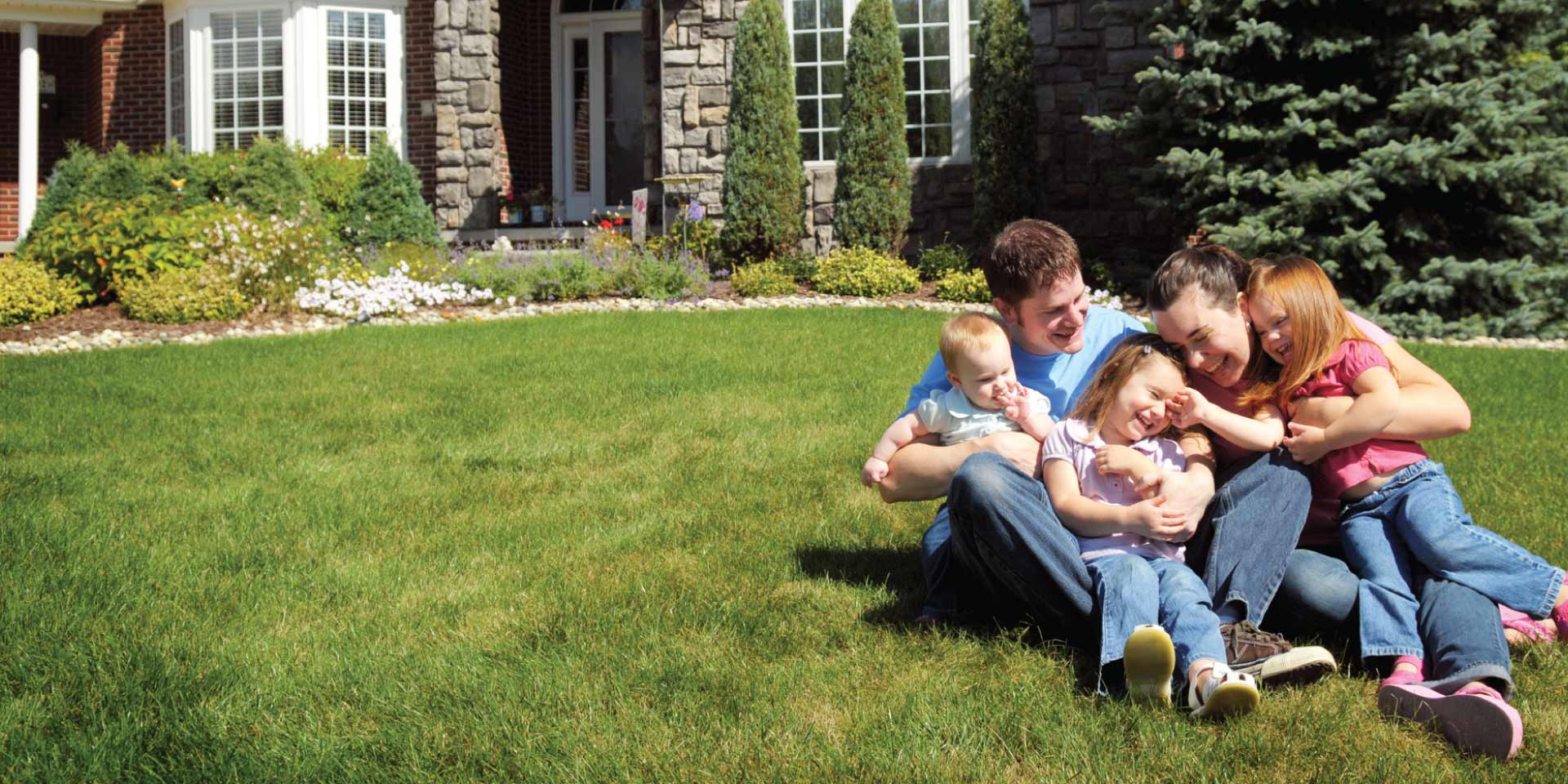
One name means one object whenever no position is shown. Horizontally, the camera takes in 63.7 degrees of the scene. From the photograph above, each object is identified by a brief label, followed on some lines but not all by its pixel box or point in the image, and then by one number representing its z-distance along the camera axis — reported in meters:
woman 2.66
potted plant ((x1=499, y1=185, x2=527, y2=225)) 13.70
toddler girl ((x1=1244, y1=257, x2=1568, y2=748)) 2.68
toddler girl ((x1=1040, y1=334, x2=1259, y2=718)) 2.45
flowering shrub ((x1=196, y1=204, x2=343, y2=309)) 9.48
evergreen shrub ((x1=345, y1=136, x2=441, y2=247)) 12.66
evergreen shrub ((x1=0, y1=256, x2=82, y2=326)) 9.50
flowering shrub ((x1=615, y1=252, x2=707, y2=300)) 10.00
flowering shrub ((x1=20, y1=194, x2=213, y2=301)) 9.73
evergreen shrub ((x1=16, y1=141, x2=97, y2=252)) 12.18
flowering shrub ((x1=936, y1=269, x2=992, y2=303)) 9.57
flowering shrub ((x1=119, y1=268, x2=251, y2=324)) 9.14
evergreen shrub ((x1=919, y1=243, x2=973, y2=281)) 10.45
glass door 14.62
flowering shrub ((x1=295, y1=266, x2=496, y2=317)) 9.34
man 2.67
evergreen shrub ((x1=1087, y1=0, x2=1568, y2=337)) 8.12
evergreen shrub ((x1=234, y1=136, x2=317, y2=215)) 12.30
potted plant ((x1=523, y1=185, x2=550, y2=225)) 13.66
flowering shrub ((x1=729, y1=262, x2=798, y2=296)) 10.16
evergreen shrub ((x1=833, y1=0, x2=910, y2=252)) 10.78
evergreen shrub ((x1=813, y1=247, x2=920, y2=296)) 10.02
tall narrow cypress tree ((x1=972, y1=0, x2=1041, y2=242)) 10.49
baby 2.89
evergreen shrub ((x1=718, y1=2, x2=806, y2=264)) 10.91
